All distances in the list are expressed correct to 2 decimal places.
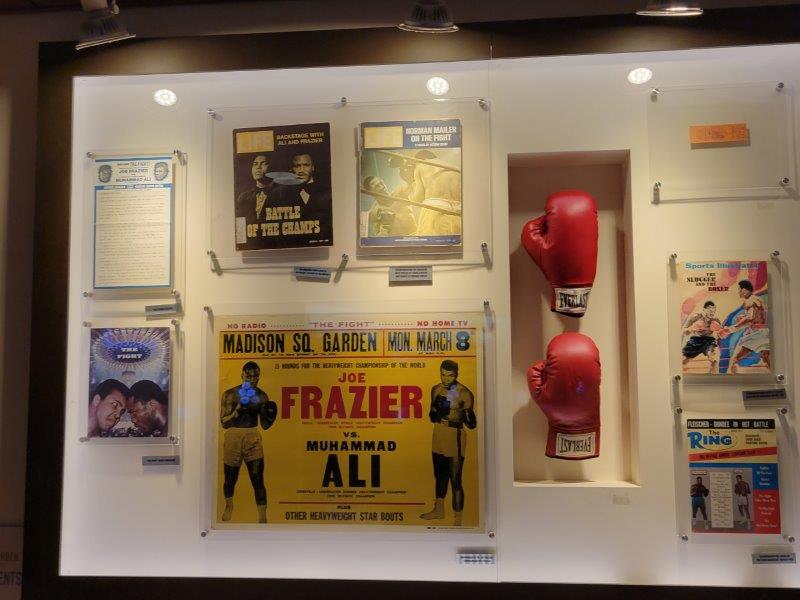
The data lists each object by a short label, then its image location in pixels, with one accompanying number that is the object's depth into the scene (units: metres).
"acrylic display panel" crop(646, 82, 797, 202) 1.94
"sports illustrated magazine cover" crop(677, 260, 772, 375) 1.91
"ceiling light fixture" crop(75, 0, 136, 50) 1.92
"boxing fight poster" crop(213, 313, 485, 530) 1.92
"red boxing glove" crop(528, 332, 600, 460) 1.91
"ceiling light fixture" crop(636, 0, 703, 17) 1.73
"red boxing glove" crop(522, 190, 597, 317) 1.95
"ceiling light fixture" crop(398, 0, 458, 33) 1.79
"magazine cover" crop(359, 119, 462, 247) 1.98
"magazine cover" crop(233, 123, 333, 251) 2.01
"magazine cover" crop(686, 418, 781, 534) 1.87
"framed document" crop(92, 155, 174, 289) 2.05
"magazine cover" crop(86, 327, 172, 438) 2.01
